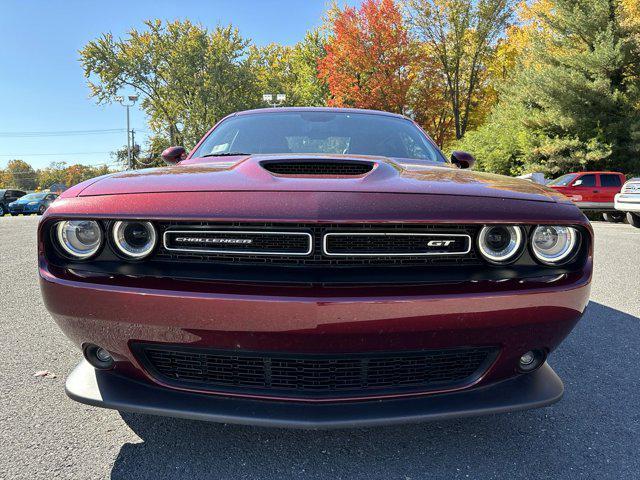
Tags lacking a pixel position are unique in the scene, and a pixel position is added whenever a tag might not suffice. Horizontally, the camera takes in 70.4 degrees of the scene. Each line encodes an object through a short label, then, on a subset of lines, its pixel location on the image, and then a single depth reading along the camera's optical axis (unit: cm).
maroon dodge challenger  142
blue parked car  2644
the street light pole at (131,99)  3095
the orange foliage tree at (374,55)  2523
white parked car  1033
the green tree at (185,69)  2859
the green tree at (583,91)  1722
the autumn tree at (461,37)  2706
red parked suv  1411
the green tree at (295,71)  3134
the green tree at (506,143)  1945
